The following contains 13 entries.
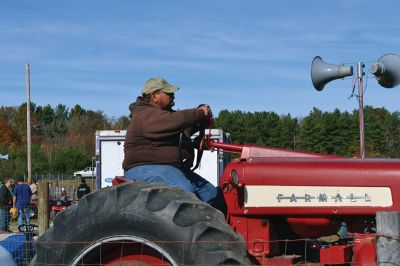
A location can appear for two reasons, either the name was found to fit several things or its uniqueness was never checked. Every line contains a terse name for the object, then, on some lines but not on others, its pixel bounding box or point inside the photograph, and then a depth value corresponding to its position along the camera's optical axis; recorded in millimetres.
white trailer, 17844
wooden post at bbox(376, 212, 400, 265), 4273
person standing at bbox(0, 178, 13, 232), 18516
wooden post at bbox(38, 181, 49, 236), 8758
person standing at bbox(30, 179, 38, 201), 24812
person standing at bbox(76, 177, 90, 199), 20797
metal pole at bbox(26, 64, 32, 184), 34447
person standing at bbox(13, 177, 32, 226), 18984
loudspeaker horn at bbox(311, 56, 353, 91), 10695
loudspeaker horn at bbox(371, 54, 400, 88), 10531
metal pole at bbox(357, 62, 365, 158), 10953
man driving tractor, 4859
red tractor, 4156
